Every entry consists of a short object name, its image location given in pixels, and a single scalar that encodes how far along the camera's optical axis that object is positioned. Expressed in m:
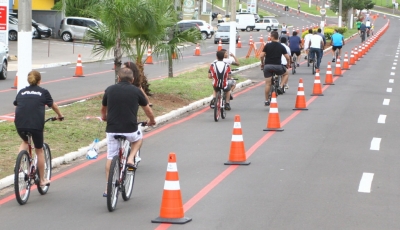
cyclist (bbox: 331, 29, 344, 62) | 38.50
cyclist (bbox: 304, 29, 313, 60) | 33.45
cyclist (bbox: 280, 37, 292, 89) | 21.38
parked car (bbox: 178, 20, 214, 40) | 64.31
